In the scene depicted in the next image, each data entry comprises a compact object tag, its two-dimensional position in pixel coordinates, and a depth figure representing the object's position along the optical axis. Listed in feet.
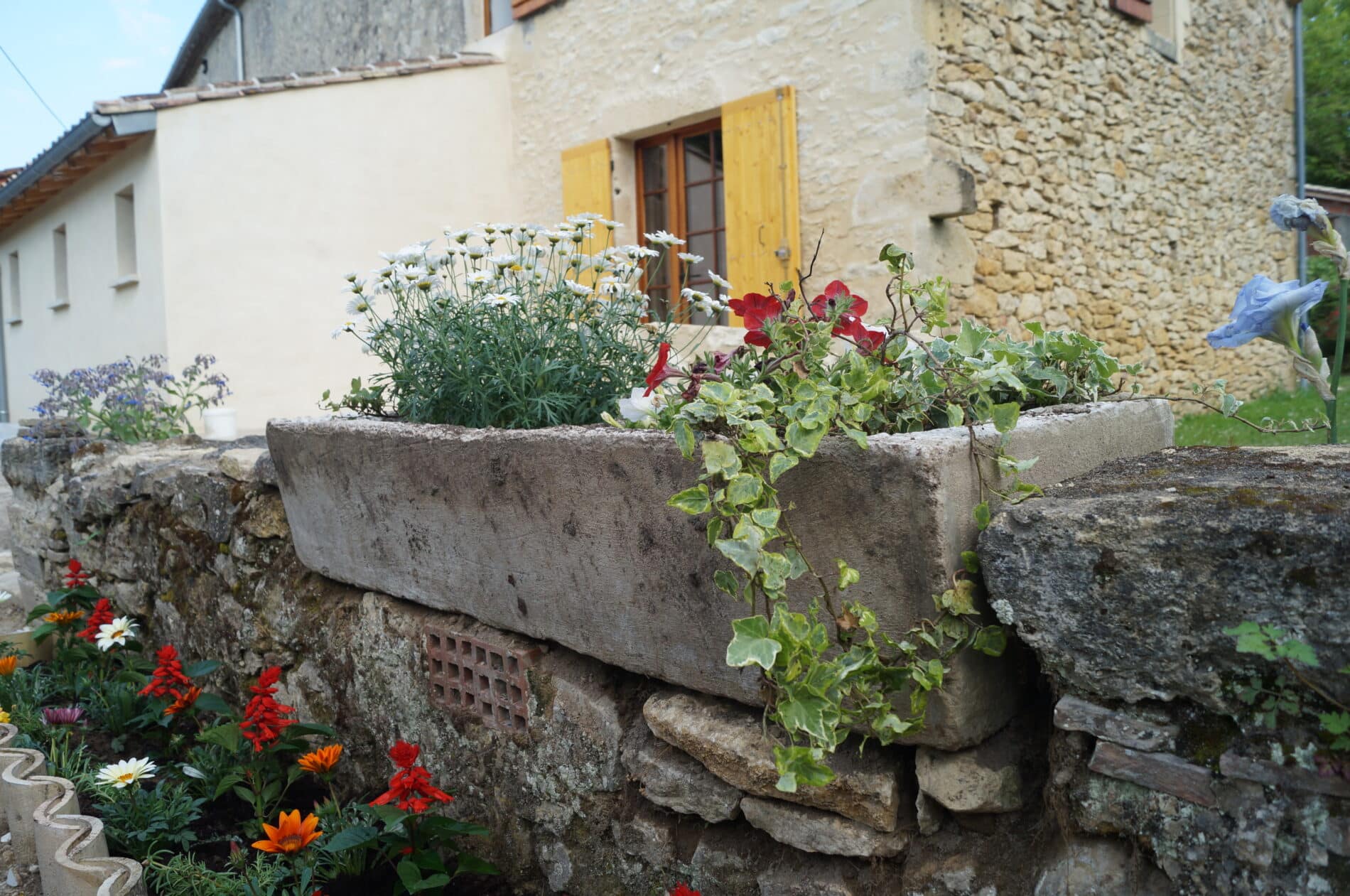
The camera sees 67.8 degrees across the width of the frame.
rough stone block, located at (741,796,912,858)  4.56
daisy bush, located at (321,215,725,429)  6.77
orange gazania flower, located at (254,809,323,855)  5.69
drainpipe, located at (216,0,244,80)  42.14
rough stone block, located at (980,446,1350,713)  3.34
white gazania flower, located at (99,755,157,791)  7.28
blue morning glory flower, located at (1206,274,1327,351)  4.54
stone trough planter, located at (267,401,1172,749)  4.17
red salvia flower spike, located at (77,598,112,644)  9.84
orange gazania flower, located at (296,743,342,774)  6.63
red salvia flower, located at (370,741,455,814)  5.68
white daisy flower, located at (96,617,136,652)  9.49
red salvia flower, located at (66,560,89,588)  11.35
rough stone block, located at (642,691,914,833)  4.52
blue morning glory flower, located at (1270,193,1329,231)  4.65
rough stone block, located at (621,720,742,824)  5.22
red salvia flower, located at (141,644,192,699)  8.12
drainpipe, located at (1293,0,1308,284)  28.68
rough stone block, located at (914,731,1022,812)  4.30
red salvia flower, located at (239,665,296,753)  7.09
